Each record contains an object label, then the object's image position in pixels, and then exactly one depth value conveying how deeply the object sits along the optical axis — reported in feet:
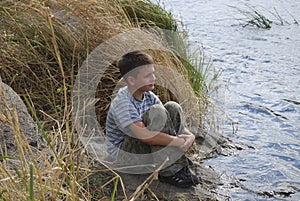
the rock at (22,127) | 10.53
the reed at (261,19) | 29.44
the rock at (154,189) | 11.07
